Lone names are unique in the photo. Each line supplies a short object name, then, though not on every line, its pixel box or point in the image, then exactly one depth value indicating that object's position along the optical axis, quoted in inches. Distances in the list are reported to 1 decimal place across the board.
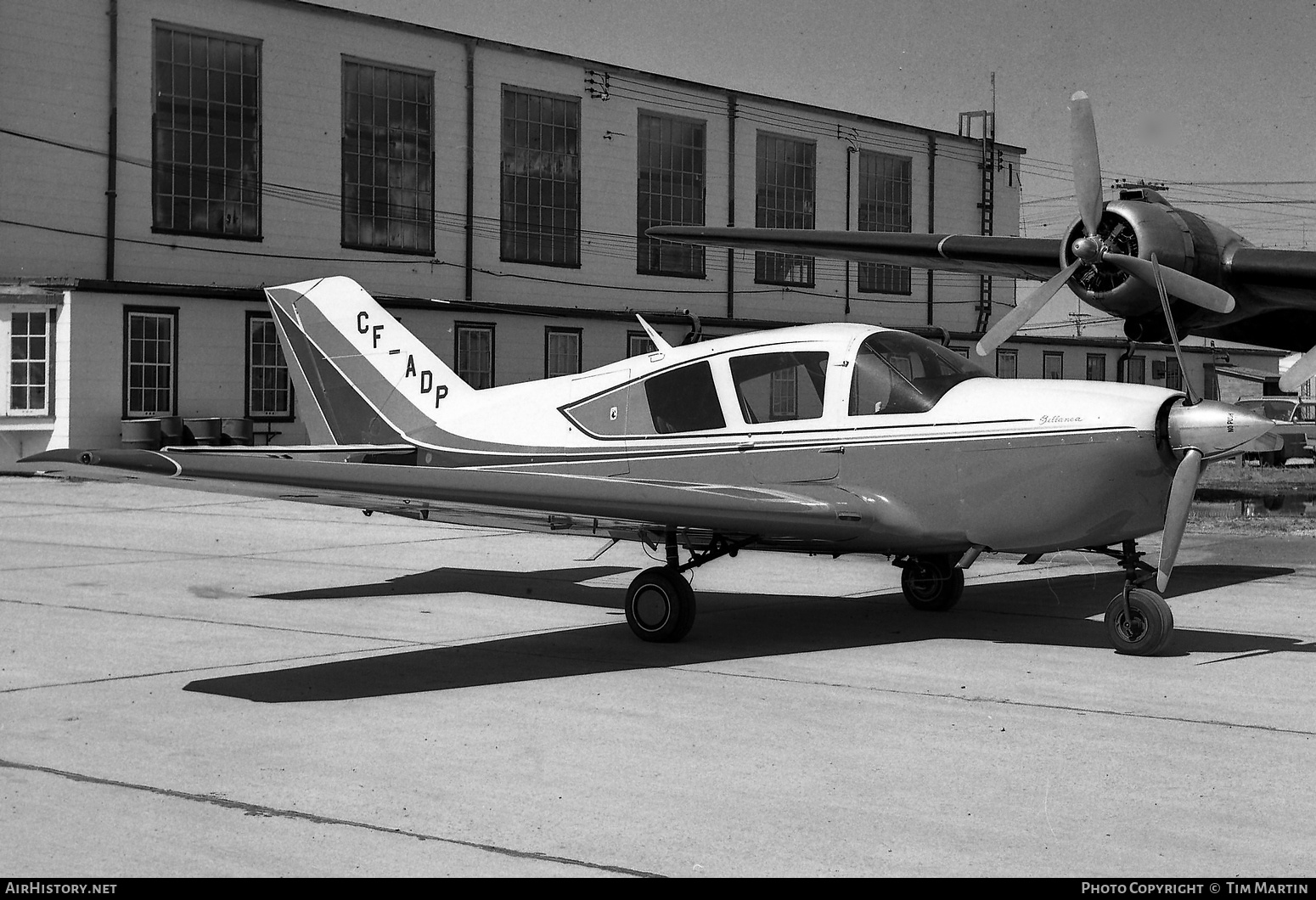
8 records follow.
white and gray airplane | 335.6
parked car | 1251.2
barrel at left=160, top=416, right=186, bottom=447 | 1157.1
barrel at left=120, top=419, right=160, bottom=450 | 1137.4
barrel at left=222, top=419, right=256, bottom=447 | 1199.6
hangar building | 1181.1
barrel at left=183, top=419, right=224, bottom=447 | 1178.6
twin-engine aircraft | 454.9
